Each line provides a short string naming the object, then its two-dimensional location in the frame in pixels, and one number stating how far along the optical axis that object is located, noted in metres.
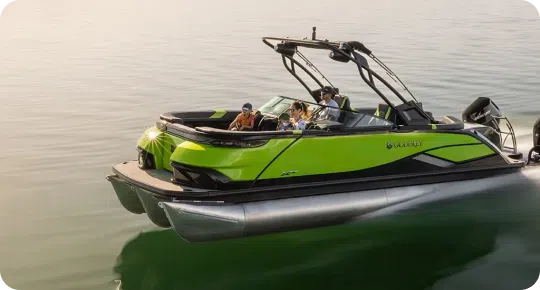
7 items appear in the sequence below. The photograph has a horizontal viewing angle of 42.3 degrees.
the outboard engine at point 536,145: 11.15
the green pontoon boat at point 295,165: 8.41
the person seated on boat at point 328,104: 9.64
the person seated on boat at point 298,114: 9.26
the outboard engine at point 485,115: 11.53
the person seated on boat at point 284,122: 9.35
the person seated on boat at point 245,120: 9.55
